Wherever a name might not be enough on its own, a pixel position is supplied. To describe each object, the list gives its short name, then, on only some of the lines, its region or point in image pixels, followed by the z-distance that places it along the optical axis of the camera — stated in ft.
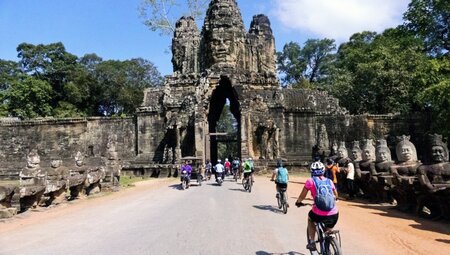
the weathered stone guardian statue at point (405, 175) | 34.37
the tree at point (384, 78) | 105.60
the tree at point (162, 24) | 157.28
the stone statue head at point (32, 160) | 38.96
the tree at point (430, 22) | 84.64
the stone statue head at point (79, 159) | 50.37
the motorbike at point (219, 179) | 63.46
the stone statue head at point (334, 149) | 65.82
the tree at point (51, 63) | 163.02
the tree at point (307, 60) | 189.97
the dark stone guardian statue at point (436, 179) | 29.84
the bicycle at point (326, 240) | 17.76
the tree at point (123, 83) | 174.19
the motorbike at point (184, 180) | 59.16
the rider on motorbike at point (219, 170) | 63.99
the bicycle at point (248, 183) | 52.64
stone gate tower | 91.45
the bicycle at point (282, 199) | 35.49
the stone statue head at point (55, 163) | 43.57
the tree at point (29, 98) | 147.54
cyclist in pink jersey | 18.58
